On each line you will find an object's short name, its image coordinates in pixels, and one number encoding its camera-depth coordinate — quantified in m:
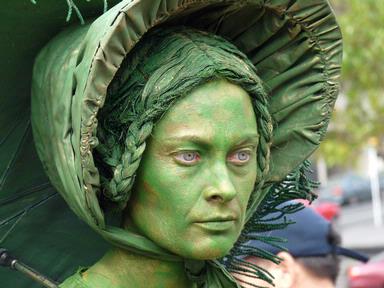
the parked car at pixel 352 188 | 26.22
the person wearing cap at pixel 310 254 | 4.14
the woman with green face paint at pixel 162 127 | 2.30
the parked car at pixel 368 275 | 11.53
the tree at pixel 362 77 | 16.66
